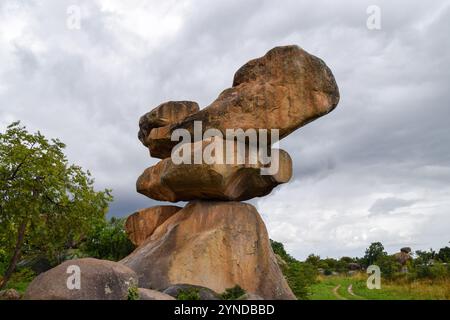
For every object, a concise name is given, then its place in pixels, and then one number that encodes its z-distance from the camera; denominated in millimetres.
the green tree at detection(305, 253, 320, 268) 61344
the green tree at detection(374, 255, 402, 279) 35250
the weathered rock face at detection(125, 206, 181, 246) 20094
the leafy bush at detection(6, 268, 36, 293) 25369
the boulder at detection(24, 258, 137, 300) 11000
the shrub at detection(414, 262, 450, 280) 28219
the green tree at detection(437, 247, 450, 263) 50891
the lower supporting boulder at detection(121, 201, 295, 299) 16438
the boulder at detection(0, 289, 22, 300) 18375
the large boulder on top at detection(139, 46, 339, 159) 17406
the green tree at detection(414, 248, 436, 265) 43475
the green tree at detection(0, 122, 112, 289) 18578
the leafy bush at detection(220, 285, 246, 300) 14476
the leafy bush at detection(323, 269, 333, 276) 54406
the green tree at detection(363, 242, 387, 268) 57125
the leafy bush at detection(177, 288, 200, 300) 13002
